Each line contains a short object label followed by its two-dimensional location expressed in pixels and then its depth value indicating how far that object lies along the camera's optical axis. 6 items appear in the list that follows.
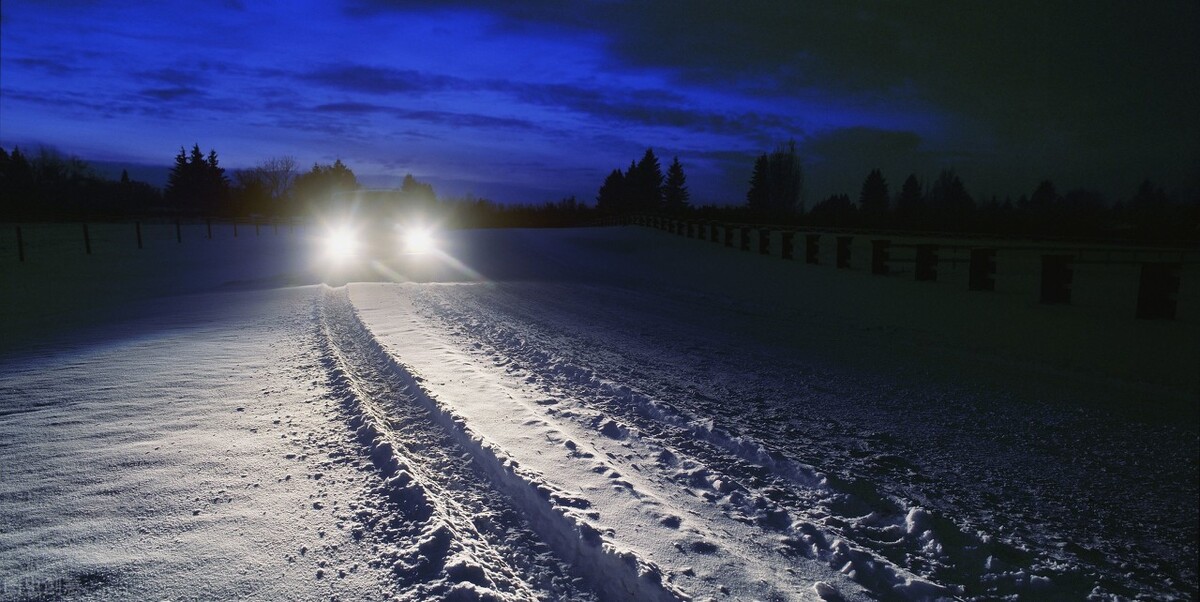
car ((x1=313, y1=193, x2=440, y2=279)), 18.73
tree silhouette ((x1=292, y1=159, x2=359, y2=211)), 104.88
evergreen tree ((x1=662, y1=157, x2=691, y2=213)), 110.06
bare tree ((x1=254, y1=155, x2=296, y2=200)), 109.25
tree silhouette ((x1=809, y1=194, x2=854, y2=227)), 51.78
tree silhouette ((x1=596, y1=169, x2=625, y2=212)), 111.44
